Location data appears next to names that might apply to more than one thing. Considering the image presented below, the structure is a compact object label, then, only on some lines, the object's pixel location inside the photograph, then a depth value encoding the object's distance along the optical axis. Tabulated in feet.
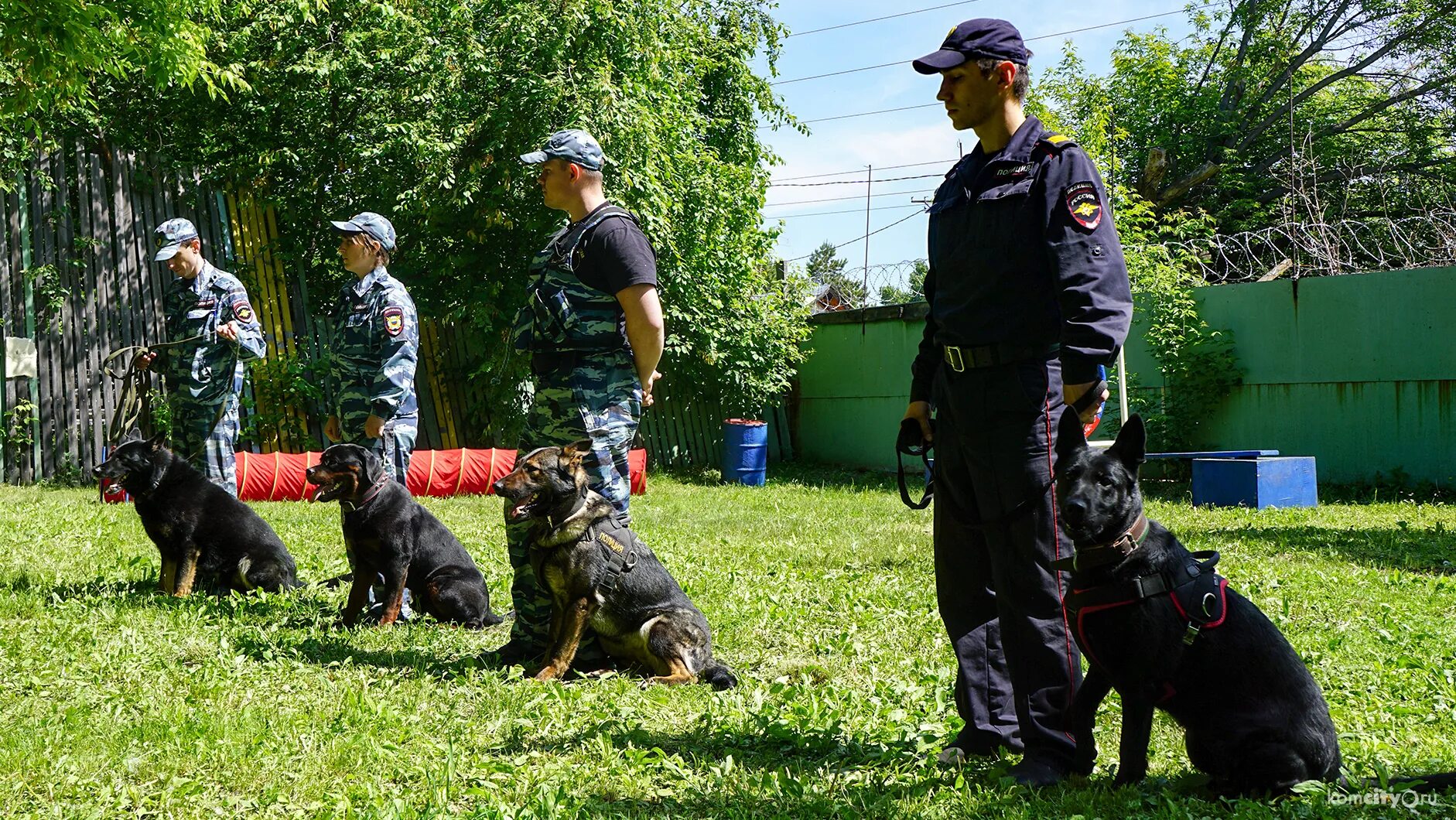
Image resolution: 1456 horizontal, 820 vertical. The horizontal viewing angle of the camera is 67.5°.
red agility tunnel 31.60
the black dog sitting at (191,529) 18.42
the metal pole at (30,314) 33.47
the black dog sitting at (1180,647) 8.87
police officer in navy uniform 9.50
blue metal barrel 42.19
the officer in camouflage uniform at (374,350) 17.44
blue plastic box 30.68
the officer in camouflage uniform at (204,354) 20.84
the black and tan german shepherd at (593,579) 13.71
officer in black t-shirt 13.82
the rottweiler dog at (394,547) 16.28
